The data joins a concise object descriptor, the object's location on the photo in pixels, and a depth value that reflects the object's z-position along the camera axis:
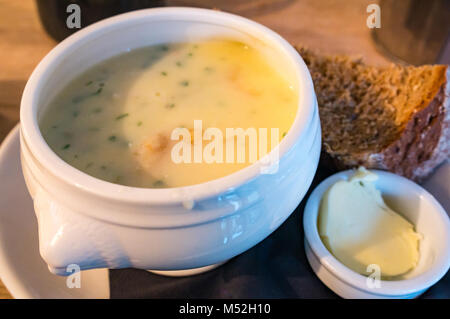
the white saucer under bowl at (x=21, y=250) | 0.22
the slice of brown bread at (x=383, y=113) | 0.27
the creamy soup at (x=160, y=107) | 0.20
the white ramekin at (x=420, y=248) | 0.23
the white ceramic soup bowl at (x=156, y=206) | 0.18
